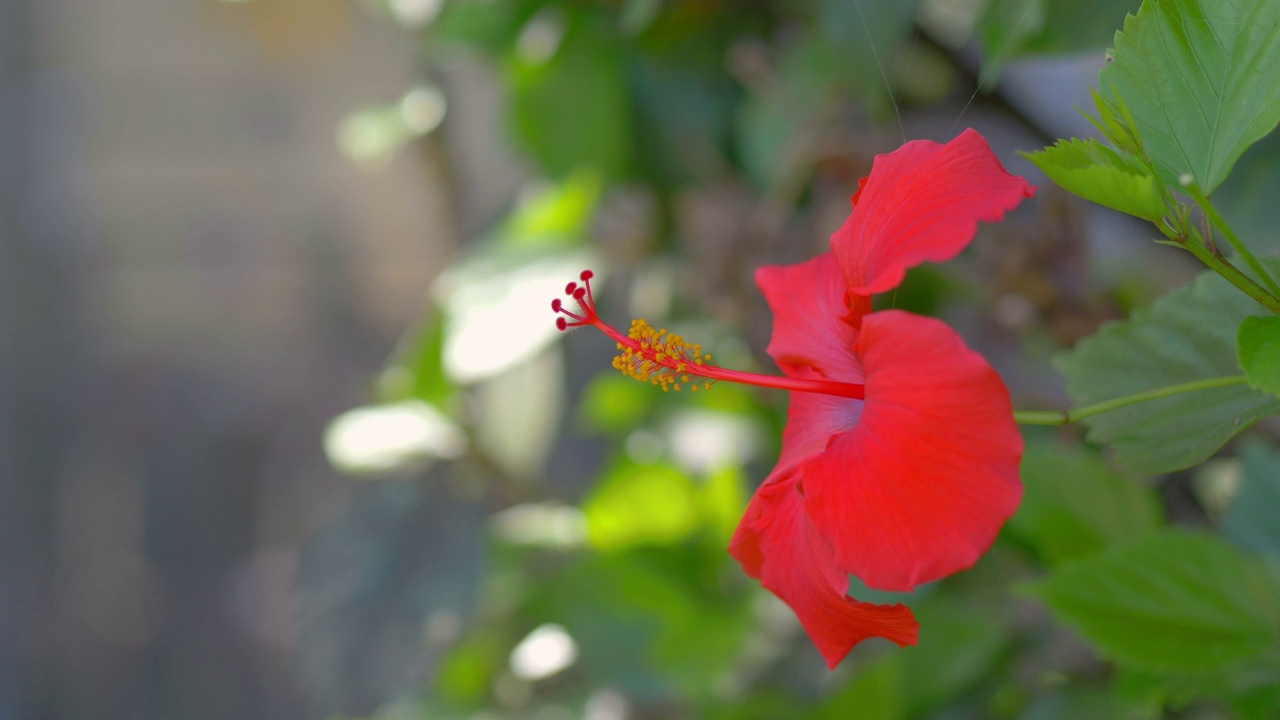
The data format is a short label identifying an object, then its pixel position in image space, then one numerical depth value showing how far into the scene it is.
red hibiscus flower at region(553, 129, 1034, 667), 0.57
